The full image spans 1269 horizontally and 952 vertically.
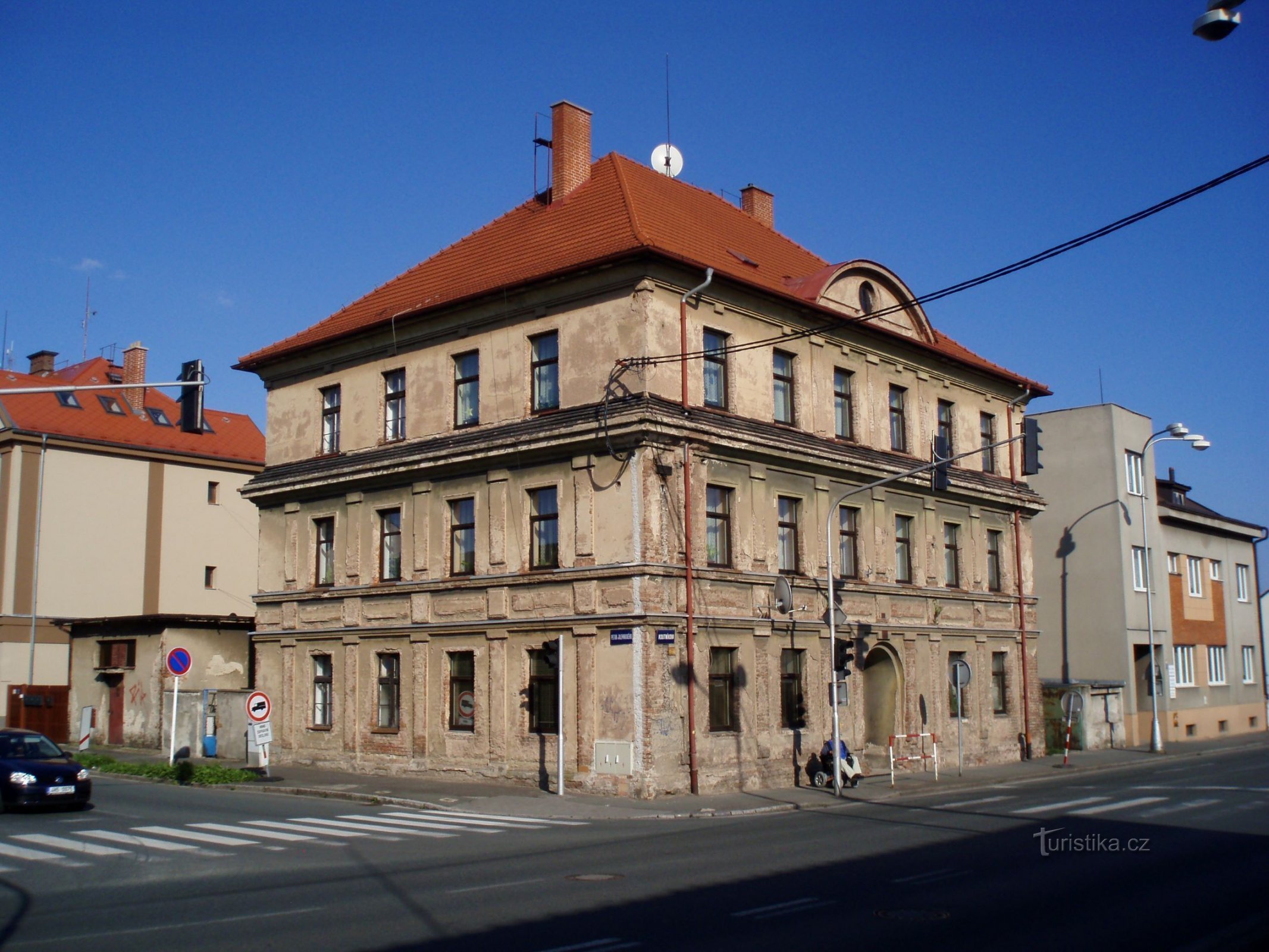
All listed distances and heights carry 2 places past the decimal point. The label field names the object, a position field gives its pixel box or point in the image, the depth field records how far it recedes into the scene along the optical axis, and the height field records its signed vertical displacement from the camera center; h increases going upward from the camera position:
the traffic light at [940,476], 24.42 +3.90
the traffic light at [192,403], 18.05 +4.01
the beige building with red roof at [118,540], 38.25 +5.31
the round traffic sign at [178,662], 26.39 +0.27
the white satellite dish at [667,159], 35.00 +14.58
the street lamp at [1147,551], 35.06 +3.71
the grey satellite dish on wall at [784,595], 25.11 +1.47
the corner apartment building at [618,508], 24.64 +3.72
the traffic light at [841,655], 24.44 +0.21
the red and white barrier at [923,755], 27.70 -2.12
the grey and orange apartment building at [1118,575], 42.81 +3.14
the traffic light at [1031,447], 22.05 +3.94
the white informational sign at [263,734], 26.45 -1.31
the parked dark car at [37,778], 19.53 -1.65
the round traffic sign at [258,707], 26.42 -0.74
